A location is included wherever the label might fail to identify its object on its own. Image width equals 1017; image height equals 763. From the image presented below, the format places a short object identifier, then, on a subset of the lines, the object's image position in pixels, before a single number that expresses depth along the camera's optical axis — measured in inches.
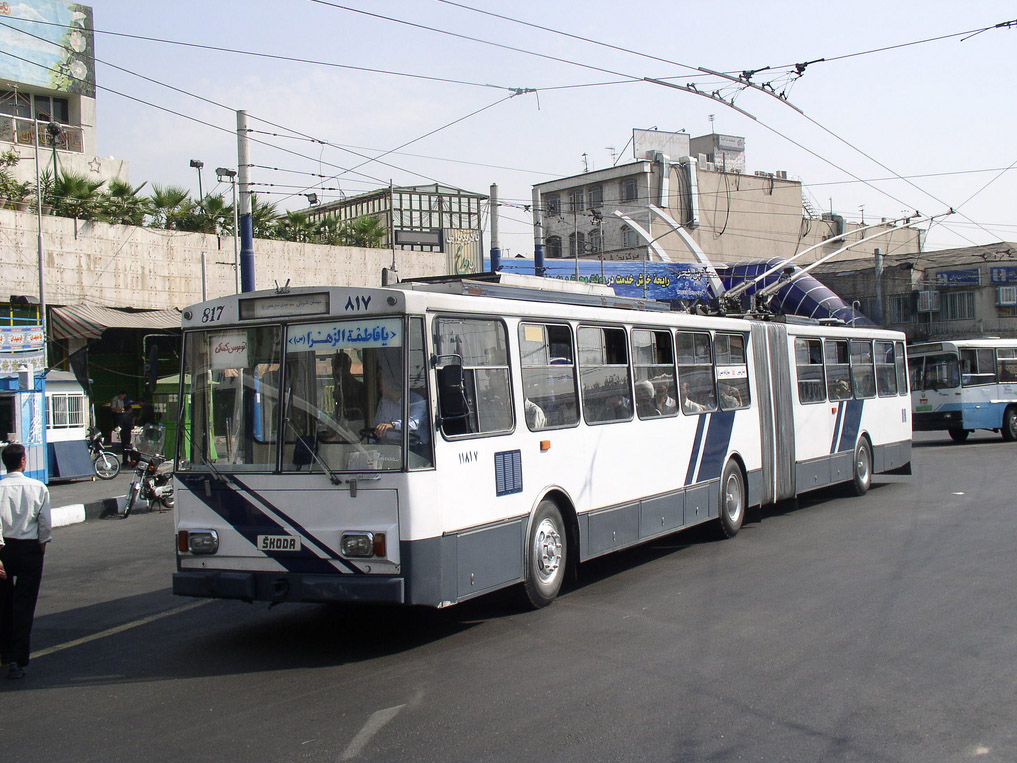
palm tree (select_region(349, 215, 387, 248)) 1362.0
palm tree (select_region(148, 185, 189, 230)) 1107.3
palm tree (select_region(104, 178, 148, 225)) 1038.4
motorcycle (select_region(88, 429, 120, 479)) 844.6
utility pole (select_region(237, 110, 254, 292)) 718.5
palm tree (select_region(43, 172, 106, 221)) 956.0
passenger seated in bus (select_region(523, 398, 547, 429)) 330.0
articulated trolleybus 277.6
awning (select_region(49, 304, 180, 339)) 888.3
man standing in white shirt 269.3
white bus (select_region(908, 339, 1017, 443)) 1036.5
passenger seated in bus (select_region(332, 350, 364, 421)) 281.6
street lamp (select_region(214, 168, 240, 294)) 906.1
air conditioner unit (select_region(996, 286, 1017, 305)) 2075.5
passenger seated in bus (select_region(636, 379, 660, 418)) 407.8
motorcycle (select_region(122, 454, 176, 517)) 663.1
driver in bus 277.7
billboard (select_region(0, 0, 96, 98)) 1174.3
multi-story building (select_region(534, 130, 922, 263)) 2493.8
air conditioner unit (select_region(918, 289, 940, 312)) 2166.6
